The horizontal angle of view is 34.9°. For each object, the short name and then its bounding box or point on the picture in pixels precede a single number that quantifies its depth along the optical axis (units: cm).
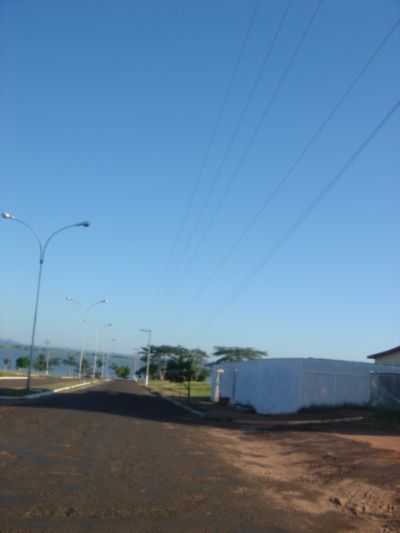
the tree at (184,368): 9951
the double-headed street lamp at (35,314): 3879
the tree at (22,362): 13223
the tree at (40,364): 14806
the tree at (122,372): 18762
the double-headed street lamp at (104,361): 14688
